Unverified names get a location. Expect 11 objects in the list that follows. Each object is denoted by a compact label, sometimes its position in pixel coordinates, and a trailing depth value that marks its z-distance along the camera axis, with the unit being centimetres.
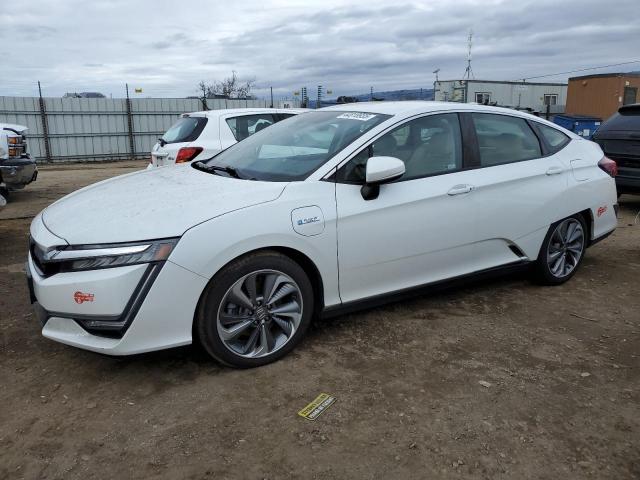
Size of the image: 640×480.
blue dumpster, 1720
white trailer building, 2273
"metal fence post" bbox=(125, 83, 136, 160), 2036
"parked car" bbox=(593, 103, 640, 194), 740
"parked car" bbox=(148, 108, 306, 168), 738
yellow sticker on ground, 281
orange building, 2056
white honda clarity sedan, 288
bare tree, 3981
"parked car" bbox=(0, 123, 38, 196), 853
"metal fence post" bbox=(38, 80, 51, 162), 1875
